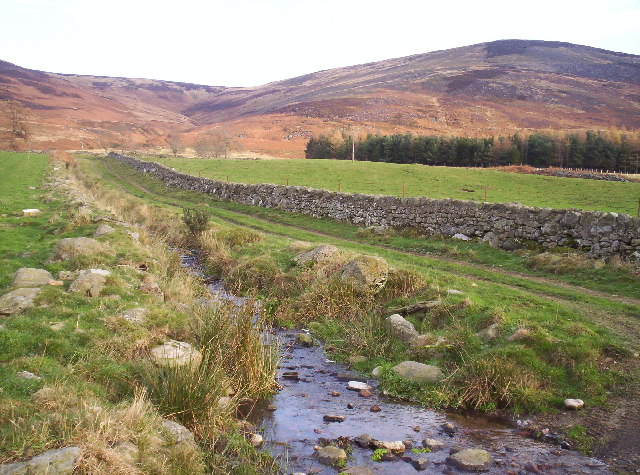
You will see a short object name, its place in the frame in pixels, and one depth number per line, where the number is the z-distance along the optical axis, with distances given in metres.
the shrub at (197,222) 21.19
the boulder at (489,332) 10.09
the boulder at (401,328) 10.70
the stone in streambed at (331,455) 6.65
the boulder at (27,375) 6.82
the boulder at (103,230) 15.64
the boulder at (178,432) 6.13
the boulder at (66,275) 11.20
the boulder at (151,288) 11.48
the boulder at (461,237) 19.75
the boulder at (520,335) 9.66
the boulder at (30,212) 19.70
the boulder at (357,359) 10.23
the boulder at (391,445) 6.96
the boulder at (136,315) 9.46
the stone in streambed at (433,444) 7.06
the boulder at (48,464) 4.80
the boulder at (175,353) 7.68
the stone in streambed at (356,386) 9.06
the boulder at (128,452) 5.24
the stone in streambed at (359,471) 6.34
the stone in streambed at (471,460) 6.52
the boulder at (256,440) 6.98
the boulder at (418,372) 9.08
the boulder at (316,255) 15.41
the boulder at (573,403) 8.02
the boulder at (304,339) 11.35
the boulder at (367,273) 13.04
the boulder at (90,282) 10.50
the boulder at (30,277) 10.50
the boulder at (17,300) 9.20
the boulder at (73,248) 12.80
